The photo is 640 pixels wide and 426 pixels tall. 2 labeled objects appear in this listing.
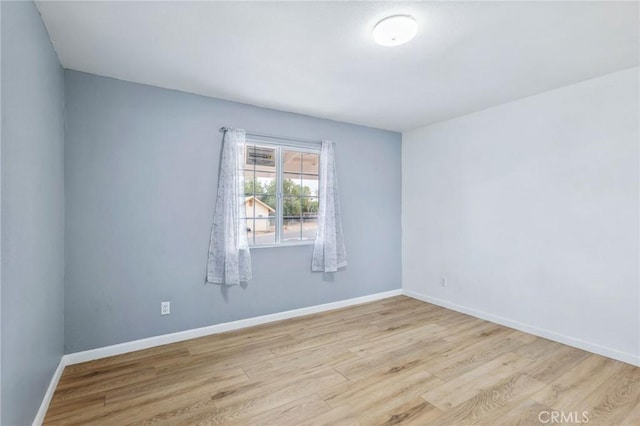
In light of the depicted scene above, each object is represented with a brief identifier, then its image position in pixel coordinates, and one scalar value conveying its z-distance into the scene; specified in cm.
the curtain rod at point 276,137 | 324
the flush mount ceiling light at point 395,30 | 190
